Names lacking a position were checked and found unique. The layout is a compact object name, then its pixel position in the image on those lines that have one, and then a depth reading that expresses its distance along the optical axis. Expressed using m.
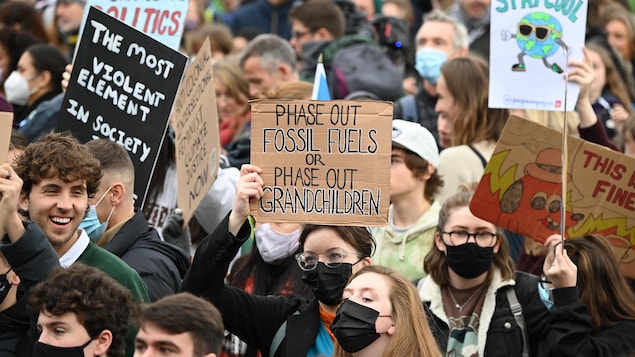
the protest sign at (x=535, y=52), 15.71
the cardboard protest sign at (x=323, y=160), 12.71
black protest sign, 15.01
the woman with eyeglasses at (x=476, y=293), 13.37
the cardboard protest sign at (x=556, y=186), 14.42
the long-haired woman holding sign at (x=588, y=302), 12.87
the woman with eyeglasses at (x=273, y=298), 12.44
